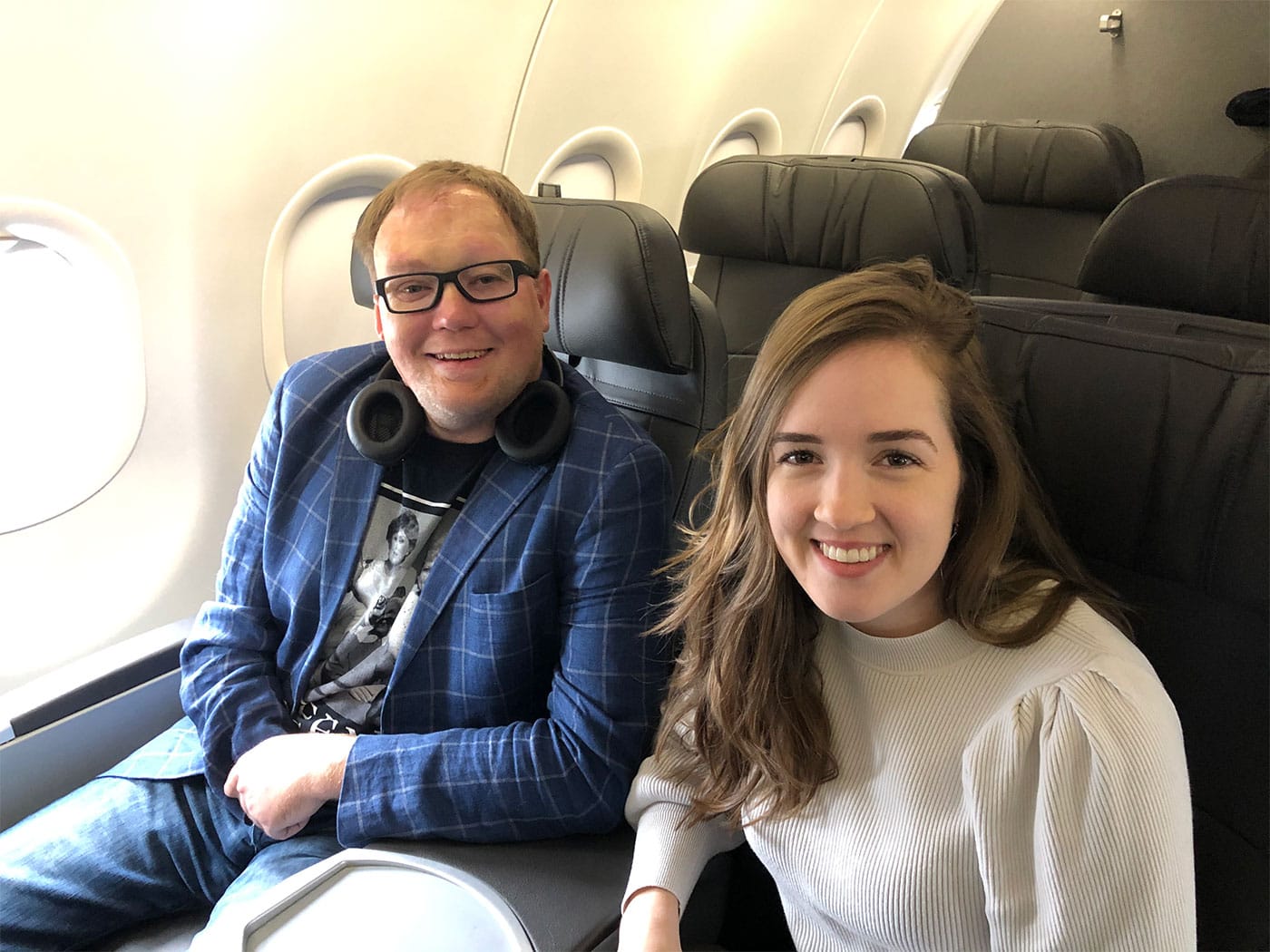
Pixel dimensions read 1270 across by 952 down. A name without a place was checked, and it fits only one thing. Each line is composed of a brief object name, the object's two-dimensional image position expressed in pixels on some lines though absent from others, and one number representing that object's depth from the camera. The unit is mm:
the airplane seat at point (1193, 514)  1023
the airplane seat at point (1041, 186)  4117
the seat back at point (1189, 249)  1541
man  1366
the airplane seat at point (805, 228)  2402
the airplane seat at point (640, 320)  1732
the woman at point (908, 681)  920
